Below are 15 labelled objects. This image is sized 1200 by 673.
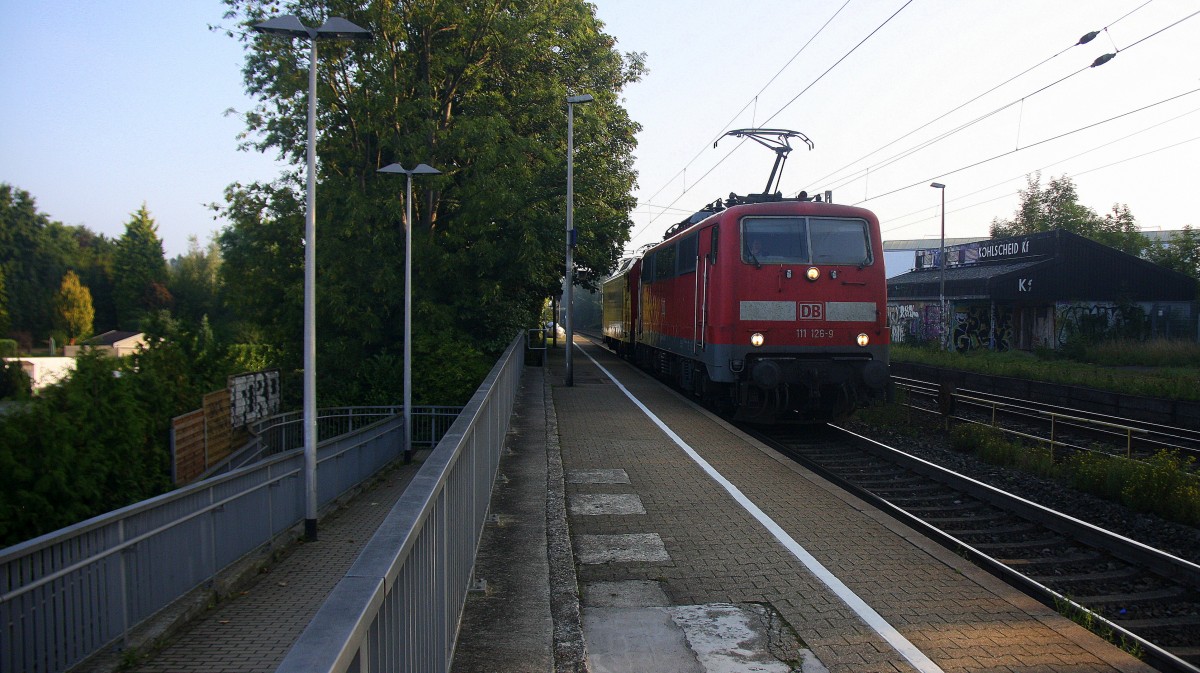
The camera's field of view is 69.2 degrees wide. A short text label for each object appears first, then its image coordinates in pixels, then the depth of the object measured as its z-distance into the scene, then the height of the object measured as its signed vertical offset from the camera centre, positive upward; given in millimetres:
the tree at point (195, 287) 64438 +3023
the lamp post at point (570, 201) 21906 +3108
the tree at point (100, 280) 63750 +3249
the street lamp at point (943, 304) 35381 +796
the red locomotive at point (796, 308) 13445 +239
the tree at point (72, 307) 51781 +999
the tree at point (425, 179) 23953 +4431
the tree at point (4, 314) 48594 +531
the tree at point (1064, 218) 52625 +7749
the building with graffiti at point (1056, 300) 32875 +941
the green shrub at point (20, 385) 12239 -903
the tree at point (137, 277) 62125 +3428
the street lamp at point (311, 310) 11953 +189
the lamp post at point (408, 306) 18672 +417
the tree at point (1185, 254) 39031 +3164
